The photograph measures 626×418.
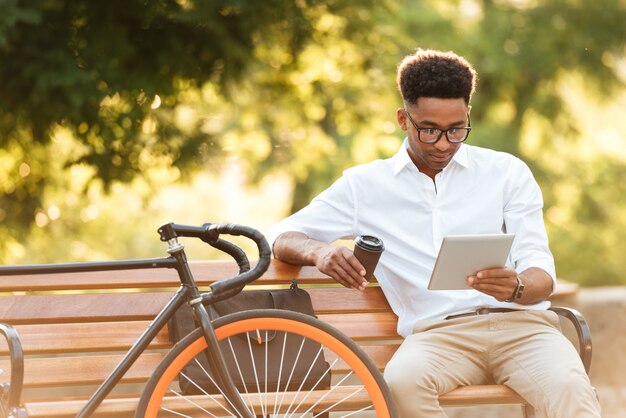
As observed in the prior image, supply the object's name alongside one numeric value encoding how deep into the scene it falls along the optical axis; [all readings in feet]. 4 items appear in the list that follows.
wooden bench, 22.02
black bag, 20.33
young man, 21.38
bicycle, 18.84
